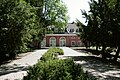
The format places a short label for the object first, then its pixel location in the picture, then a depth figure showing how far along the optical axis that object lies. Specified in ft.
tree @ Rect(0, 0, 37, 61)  27.64
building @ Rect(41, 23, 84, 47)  97.11
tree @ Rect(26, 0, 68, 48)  74.70
